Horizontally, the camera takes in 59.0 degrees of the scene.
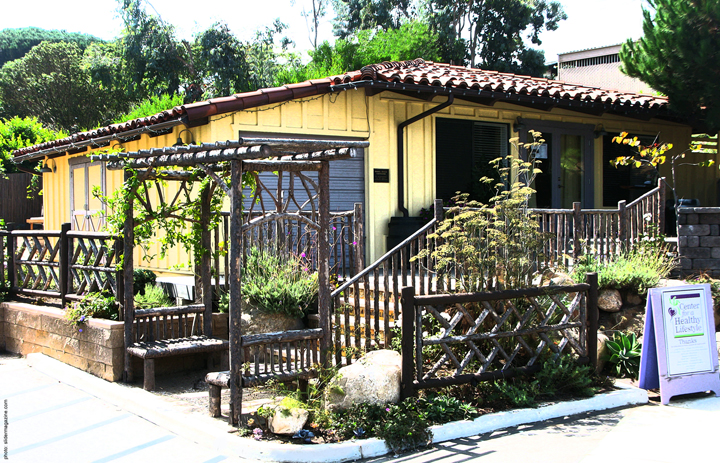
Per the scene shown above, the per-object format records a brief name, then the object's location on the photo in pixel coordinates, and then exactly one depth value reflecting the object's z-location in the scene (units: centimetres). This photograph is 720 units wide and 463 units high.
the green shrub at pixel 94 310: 700
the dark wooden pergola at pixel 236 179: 513
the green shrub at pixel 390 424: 475
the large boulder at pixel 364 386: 510
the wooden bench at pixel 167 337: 636
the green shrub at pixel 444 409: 514
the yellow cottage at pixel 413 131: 948
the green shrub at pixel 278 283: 701
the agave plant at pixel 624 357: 661
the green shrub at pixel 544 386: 555
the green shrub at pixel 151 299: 747
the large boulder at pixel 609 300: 762
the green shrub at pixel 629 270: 760
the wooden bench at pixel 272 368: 530
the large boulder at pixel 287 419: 483
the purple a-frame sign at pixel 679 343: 596
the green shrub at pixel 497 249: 607
